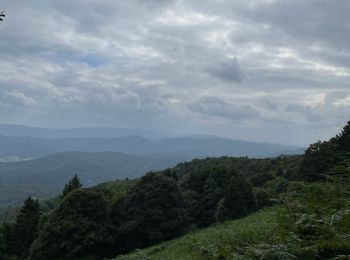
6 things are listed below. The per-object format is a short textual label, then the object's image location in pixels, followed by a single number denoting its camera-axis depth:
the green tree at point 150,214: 58.91
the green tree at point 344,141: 51.00
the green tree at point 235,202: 58.59
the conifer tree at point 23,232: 70.81
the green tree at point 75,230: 52.81
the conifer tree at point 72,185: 78.08
